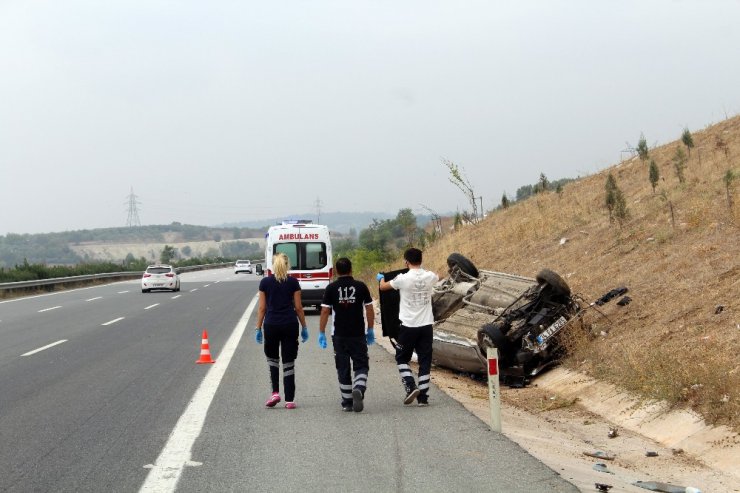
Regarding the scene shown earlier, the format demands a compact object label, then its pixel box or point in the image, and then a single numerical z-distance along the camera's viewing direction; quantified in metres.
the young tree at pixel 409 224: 48.05
